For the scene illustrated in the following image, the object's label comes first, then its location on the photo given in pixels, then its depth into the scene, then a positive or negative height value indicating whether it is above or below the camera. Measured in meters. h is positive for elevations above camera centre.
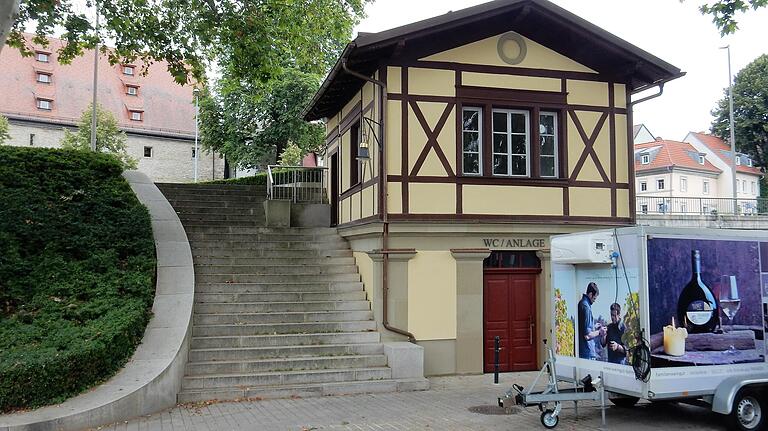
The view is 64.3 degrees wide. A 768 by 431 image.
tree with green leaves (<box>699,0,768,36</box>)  10.16 +4.11
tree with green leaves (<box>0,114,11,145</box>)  38.98 +8.16
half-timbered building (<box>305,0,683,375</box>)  11.91 +1.94
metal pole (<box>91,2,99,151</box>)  29.41 +6.97
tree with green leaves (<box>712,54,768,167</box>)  51.75 +12.57
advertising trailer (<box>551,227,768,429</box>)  7.73 -0.77
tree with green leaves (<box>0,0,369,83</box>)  13.61 +5.15
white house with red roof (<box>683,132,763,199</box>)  62.44 +9.42
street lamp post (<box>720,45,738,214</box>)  34.52 +7.80
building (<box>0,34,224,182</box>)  49.72 +12.98
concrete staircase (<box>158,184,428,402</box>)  10.05 -1.19
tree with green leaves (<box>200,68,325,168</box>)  28.52 +6.45
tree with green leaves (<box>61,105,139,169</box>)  41.69 +8.26
